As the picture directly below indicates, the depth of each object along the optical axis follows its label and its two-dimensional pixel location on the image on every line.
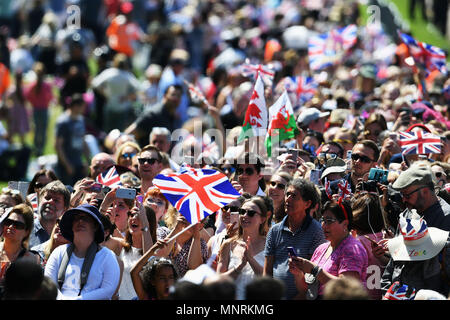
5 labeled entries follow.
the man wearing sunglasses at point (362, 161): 19.39
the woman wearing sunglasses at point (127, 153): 23.73
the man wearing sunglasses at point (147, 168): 21.62
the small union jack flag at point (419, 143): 21.47
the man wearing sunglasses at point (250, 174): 19.78
